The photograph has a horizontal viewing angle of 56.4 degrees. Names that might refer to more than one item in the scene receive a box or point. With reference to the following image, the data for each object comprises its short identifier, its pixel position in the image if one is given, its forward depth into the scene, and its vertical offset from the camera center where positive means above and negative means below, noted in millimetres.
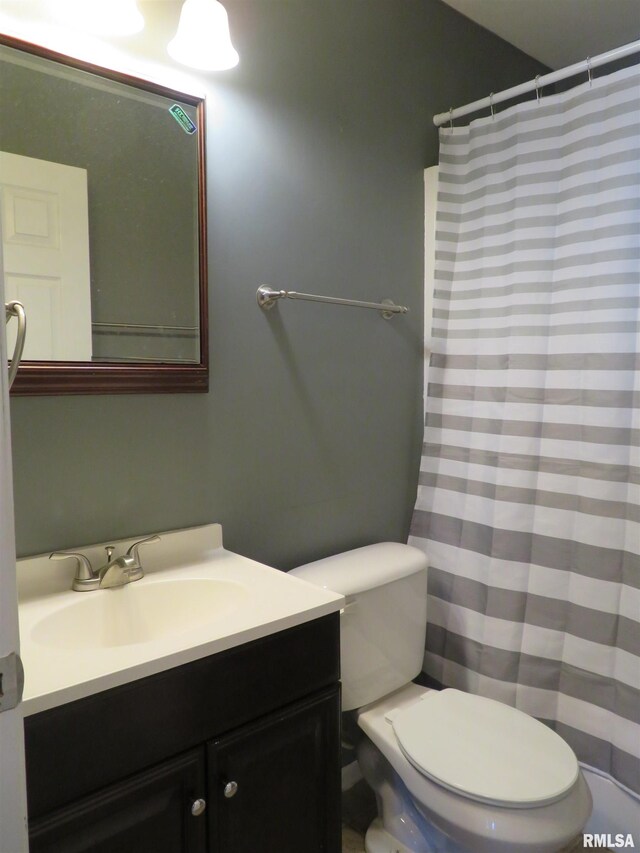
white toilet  1233 -852
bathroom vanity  893 -614
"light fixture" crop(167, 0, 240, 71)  1283 +735
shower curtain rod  1518 +840
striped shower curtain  1559 -119
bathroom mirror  1204 +322
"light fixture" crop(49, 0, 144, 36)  1205 +731
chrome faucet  1264 -428
